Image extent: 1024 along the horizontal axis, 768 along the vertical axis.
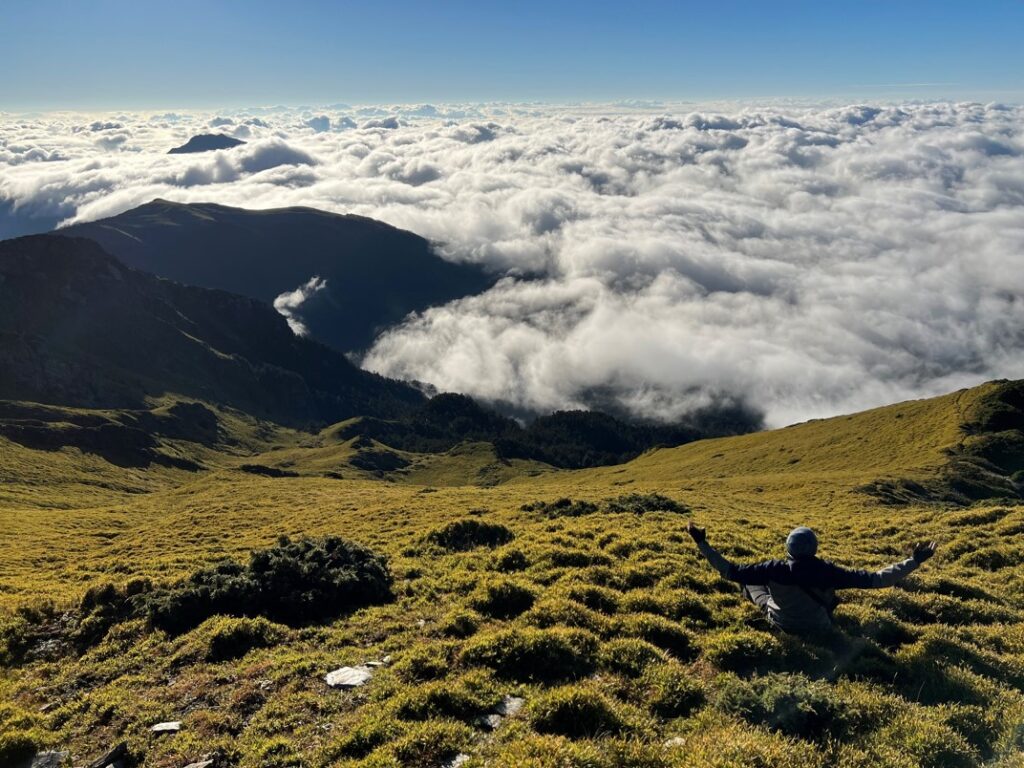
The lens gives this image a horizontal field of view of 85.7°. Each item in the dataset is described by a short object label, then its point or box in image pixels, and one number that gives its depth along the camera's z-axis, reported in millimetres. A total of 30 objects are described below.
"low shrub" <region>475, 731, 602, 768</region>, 8680
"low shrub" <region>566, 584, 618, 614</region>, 16141
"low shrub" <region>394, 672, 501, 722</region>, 10891
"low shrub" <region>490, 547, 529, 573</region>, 20906
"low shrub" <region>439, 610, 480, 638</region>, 15234
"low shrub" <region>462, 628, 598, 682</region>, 12383
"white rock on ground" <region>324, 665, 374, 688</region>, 12781
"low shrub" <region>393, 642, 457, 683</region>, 12641
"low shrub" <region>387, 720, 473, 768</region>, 9516
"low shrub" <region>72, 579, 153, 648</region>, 18453
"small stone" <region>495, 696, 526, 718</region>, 10965
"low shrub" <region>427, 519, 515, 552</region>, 26531
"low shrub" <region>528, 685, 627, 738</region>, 10047
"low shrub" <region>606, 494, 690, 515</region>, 35500
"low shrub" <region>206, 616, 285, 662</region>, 15633
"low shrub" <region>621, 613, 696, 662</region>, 13531
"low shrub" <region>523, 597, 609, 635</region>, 14555
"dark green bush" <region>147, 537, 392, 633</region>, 18281
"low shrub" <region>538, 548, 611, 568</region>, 20172
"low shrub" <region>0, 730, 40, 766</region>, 11453
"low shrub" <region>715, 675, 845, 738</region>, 9898
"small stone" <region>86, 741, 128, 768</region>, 10664
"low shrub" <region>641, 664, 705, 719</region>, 10876
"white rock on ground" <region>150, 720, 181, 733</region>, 11852
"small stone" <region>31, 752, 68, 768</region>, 11273
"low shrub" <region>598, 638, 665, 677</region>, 12383
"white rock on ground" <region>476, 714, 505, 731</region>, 10516
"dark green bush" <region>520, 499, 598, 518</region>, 36125
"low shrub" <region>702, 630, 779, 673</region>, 12547
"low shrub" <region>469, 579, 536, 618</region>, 16553
